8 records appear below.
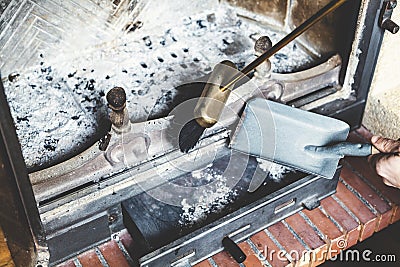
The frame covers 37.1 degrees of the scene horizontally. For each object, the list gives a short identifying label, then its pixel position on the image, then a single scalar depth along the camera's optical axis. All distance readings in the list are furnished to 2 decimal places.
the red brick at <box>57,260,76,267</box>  1.19
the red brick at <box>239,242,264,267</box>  1.21
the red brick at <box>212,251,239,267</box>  1.20
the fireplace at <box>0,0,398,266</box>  1.14
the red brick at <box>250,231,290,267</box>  1.21
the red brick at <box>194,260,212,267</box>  1.20
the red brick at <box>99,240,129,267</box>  1.20
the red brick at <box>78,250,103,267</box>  1.20
